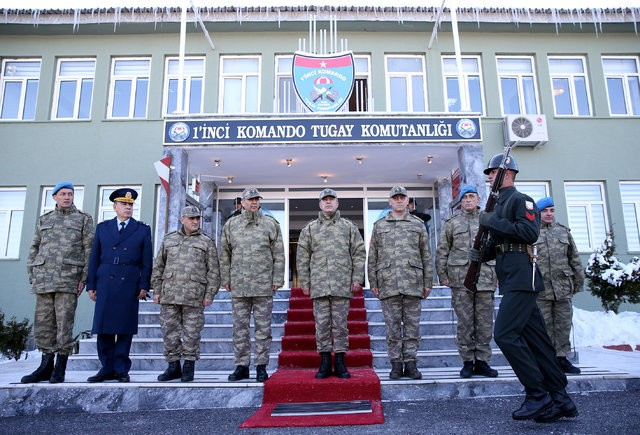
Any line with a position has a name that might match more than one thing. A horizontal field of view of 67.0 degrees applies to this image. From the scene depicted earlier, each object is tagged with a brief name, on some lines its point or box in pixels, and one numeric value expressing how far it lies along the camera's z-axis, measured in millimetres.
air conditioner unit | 10664
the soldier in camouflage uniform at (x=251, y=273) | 4676
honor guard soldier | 3336
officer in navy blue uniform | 4688
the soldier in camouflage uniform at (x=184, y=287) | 4730
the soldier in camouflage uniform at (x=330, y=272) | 4605
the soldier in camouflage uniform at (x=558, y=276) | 5184
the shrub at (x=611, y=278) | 8695
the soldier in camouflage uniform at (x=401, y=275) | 4691
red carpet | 3602
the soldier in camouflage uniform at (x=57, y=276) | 4633
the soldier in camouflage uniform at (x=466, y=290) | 4758
